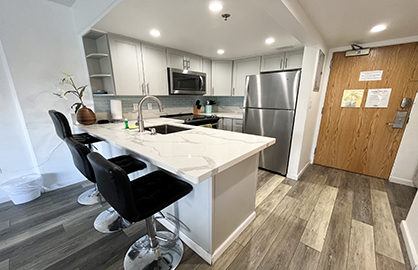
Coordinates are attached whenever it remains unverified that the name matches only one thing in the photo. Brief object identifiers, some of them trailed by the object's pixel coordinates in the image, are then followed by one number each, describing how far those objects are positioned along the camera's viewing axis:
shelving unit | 2.22
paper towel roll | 2.46
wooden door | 2.35
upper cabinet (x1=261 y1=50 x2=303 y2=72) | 2.80
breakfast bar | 1.00
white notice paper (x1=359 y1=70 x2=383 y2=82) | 2.49
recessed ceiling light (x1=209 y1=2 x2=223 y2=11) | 1.45
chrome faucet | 1.75
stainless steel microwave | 2.90
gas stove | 2.96
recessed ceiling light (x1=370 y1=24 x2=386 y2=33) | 1.85
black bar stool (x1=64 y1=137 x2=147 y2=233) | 1.32
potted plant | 2.14
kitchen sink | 2.30
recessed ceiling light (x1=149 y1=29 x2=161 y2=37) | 2.09
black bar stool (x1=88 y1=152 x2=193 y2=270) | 0.83
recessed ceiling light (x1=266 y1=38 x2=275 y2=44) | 2.35
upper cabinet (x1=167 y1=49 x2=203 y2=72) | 2.88
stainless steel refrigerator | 2.47
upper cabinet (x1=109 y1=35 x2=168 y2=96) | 2.31
